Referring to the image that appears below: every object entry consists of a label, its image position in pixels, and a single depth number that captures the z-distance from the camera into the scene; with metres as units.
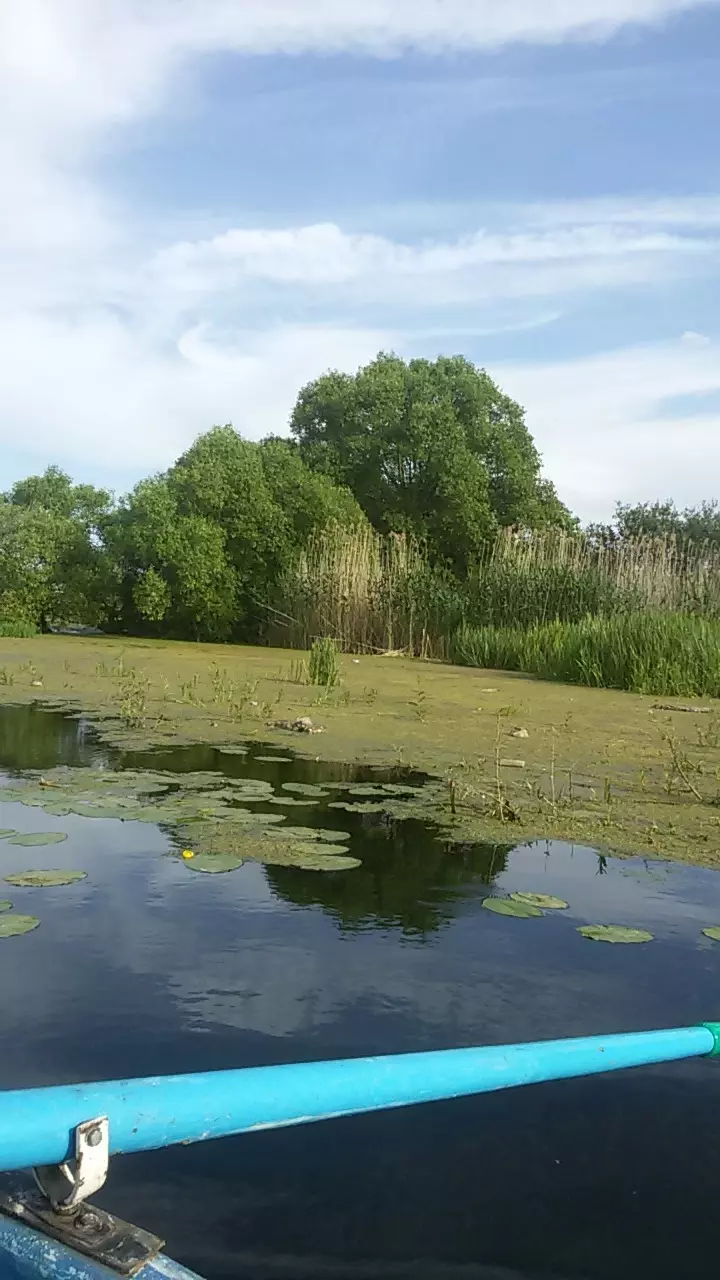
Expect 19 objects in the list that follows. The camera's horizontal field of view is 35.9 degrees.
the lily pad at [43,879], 3.52
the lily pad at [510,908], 3.43
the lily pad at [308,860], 3.87
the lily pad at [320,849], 4.06
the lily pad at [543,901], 3.53
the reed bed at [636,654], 10.23
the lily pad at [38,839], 4.03
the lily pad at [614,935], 3.24
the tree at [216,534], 20.25
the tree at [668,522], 31.70
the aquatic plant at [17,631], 18.59
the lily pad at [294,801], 4.98
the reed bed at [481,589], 13.74
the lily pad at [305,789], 5.25
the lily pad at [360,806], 4.89
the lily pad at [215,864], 3.77
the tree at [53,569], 21.45
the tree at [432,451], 25.34
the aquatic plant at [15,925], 3.04
